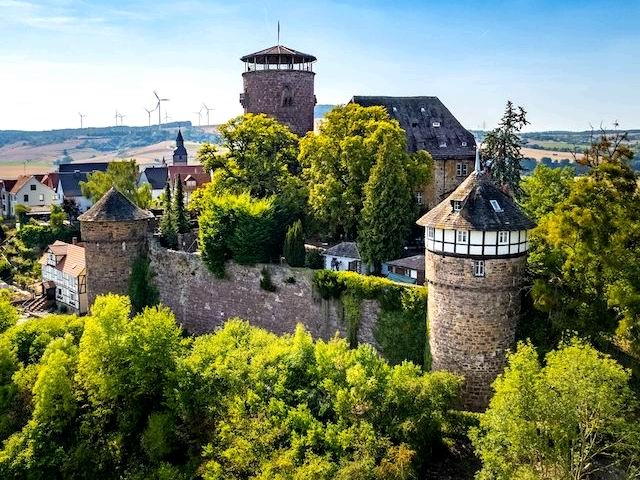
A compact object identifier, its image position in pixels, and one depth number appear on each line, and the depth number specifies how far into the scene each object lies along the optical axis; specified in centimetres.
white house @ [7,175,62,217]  8106
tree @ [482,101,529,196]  4509
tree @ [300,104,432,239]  3931
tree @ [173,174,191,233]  4525
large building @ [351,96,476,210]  4793
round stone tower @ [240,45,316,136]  4870
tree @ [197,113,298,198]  4297
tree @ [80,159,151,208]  6322
